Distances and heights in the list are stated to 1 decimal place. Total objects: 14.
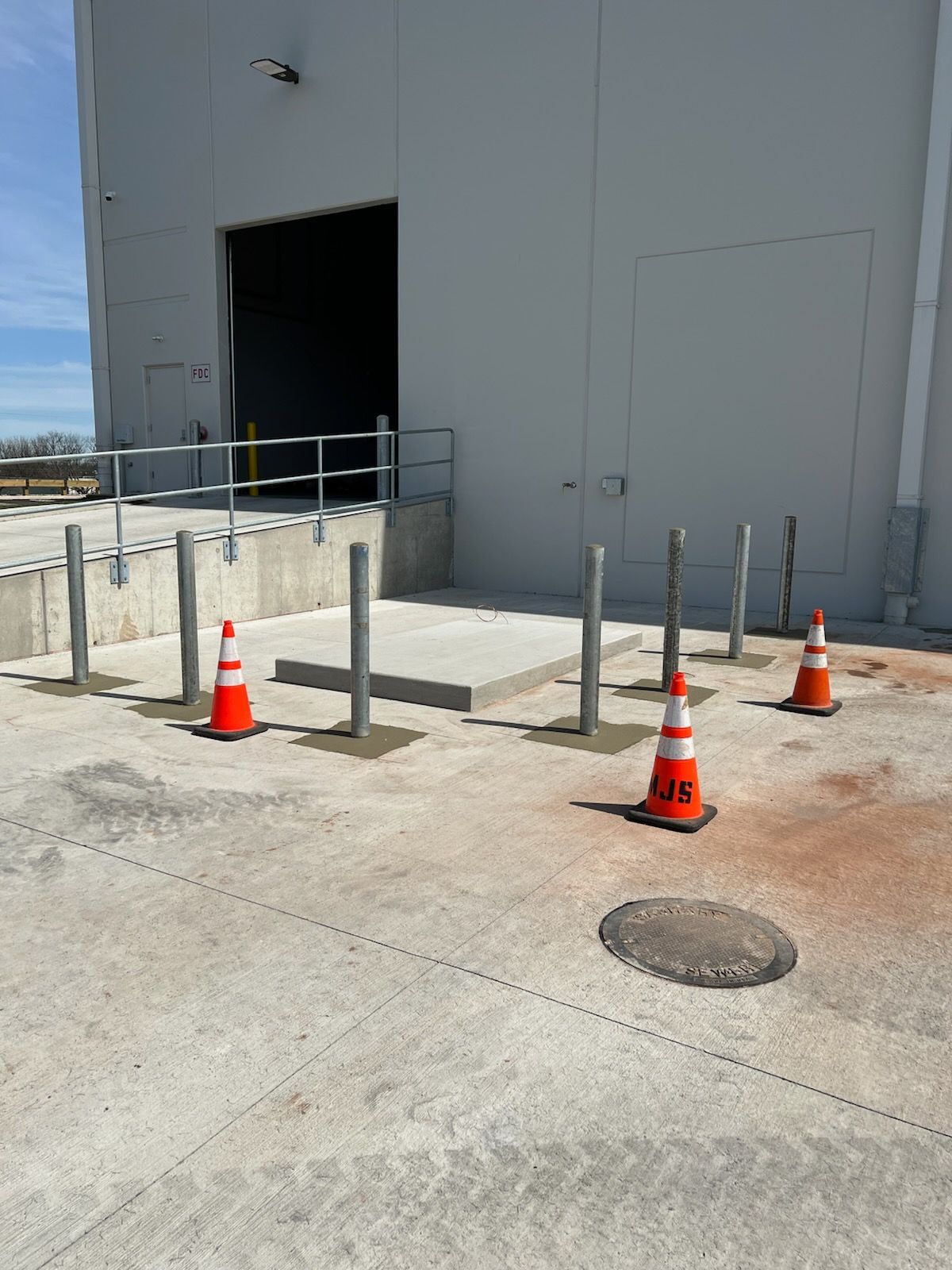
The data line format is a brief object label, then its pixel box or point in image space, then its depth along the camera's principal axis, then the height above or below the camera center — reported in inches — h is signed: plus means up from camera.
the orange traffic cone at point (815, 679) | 269.4 -58.0
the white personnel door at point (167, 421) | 665.6 +22.3
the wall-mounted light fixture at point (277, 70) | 552.7 +218.1
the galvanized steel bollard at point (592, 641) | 234.7 -42.2
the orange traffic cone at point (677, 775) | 181.9 -57.3
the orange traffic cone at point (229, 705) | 237.0 -60.6
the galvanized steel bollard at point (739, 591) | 336.5 -42.8
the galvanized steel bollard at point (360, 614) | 225.3 -36.0
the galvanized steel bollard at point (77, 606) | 288.7 -45.6
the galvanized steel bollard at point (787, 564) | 386.6 -38.3
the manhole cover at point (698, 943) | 127.4 -65.3
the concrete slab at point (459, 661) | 274.7 -62.9
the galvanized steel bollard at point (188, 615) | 264.8 -43.2
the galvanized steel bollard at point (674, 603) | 266.2 -38.0
